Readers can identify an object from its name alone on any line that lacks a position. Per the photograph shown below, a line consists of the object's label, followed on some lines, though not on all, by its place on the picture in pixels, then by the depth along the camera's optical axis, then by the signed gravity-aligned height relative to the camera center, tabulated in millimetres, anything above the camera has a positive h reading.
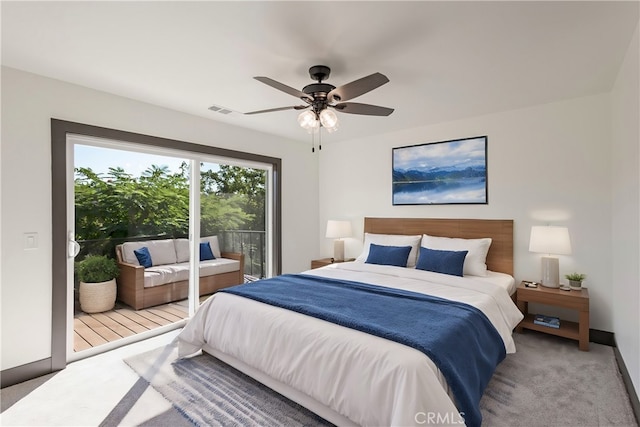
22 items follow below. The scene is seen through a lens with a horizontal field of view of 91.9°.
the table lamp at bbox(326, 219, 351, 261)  4699 -314
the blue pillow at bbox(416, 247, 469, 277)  3326 -540
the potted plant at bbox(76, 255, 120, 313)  2951 -696
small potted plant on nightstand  3092 -680
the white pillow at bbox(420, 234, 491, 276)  3421 -413
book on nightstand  3055 -1088
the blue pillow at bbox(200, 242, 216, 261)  3815 -493
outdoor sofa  3273 -696
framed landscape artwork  3820 +527
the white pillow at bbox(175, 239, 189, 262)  3666 -450
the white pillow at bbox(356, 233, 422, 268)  3902 -391
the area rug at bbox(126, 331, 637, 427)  1982 -1304
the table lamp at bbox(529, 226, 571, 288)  3021 -330
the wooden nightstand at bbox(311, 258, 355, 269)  4732 -770
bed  1570 -879
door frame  2631 -191
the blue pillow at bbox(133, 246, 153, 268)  3359 -487
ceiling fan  2221 +861
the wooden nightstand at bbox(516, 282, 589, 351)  2859 -877
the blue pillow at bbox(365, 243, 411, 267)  3765 -532
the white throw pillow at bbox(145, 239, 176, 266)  3479 -450
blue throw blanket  1698 -702
